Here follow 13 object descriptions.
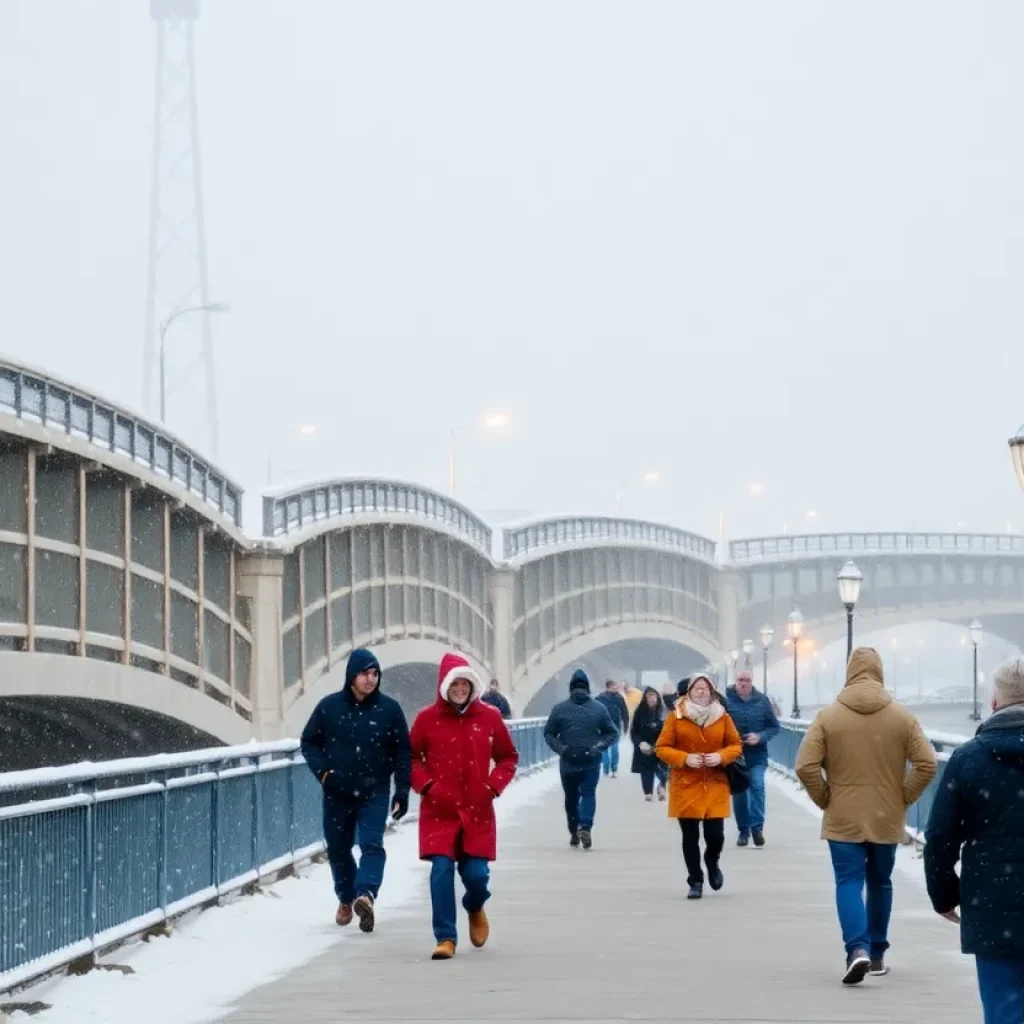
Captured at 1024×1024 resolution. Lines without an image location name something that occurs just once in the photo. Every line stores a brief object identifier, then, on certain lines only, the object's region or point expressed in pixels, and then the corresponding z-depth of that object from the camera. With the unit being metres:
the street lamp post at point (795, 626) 51.09
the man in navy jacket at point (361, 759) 13.44
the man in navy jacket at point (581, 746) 21.20
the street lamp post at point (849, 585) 34.91
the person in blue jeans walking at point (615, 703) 32.72
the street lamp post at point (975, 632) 58.88
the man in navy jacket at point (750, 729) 21.98
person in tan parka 11.09
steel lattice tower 101.62
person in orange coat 15.30
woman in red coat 12.31
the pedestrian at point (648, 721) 27.14
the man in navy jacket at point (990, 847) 6.89
